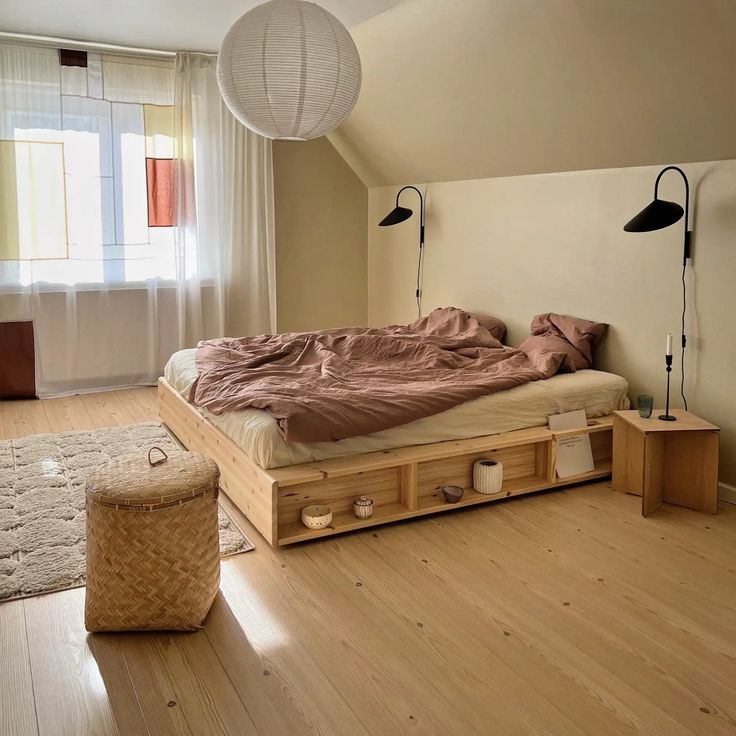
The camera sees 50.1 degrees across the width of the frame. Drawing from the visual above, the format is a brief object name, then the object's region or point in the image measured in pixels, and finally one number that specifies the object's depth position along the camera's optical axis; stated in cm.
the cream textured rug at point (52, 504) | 273
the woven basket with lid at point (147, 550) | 229
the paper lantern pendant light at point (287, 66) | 255
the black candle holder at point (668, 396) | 344
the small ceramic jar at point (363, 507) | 311
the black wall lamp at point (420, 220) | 527
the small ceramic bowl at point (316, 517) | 300
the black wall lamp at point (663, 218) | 330
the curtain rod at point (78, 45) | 483
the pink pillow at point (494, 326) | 474
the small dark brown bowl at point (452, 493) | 328
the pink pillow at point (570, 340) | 403
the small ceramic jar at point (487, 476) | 338
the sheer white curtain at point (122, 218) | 502
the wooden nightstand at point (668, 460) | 332
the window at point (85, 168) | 496
